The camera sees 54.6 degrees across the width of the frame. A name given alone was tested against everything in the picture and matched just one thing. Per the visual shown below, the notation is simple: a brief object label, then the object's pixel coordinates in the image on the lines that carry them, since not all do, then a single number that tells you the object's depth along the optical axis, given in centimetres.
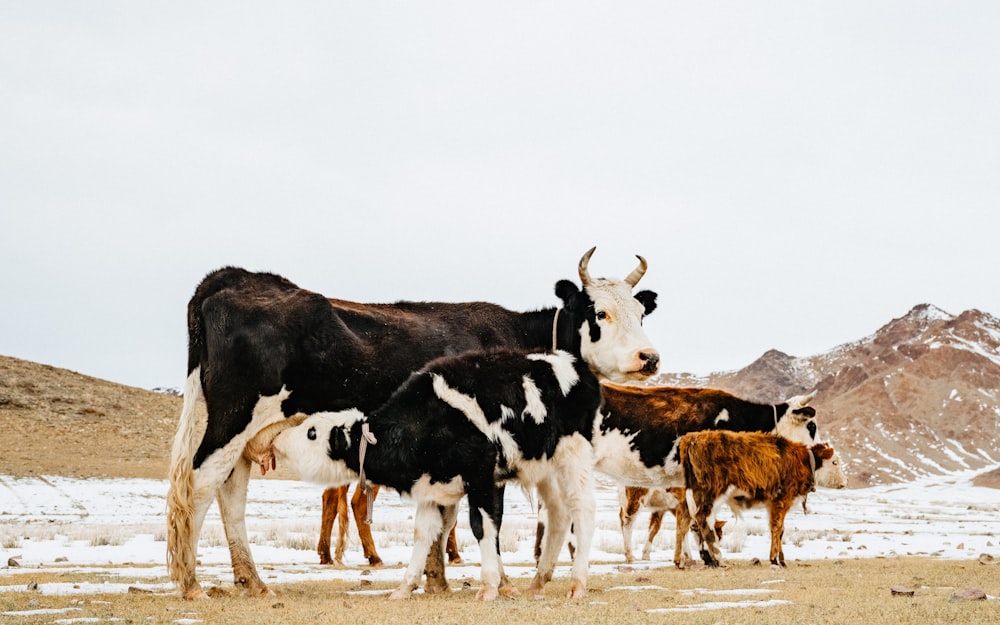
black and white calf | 902
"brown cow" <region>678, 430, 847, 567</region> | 1403
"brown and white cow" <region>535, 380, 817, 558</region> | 1519
